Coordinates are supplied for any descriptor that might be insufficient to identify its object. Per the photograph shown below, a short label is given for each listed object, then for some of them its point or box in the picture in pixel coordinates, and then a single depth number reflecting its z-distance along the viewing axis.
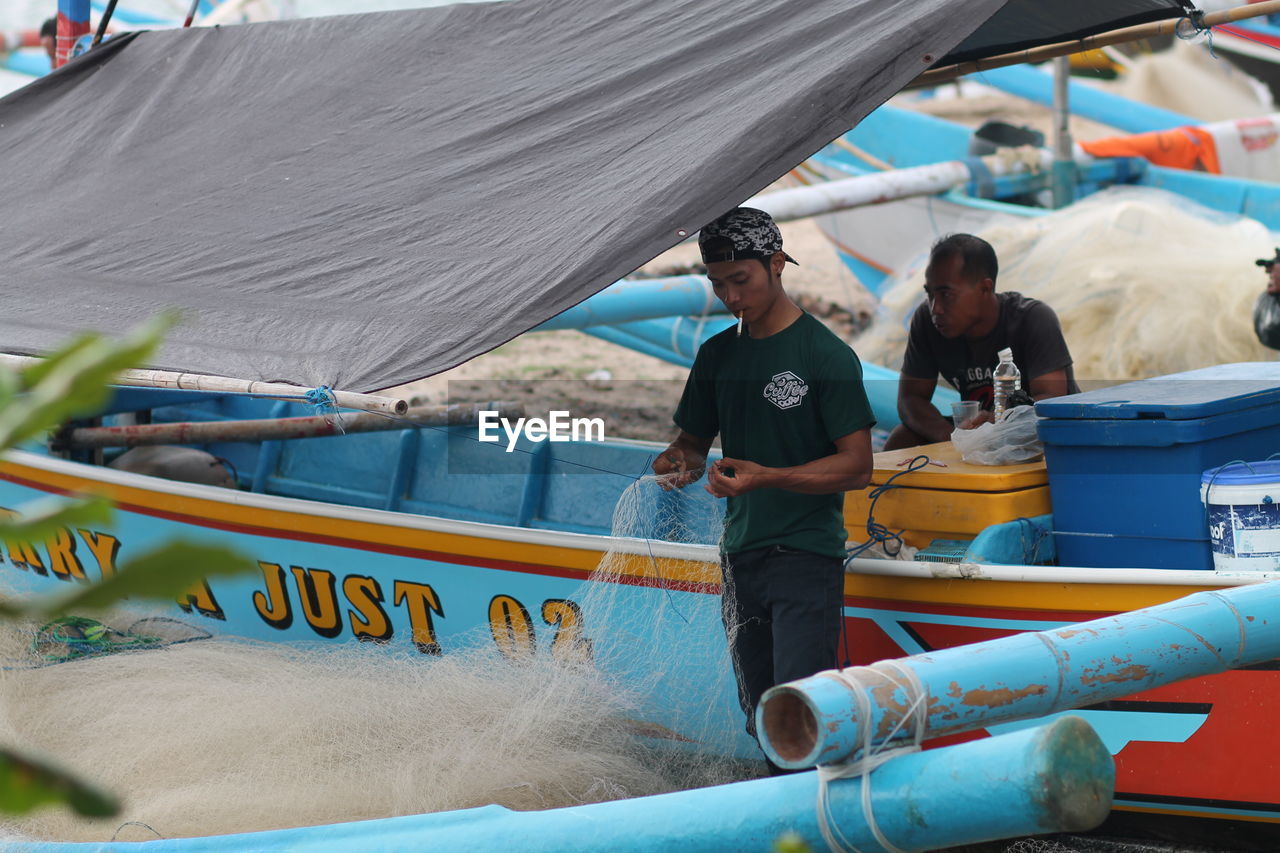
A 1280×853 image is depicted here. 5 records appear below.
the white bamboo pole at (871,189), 15.81
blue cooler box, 7.10
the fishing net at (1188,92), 37.22
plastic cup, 8.66
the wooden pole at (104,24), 11.71
